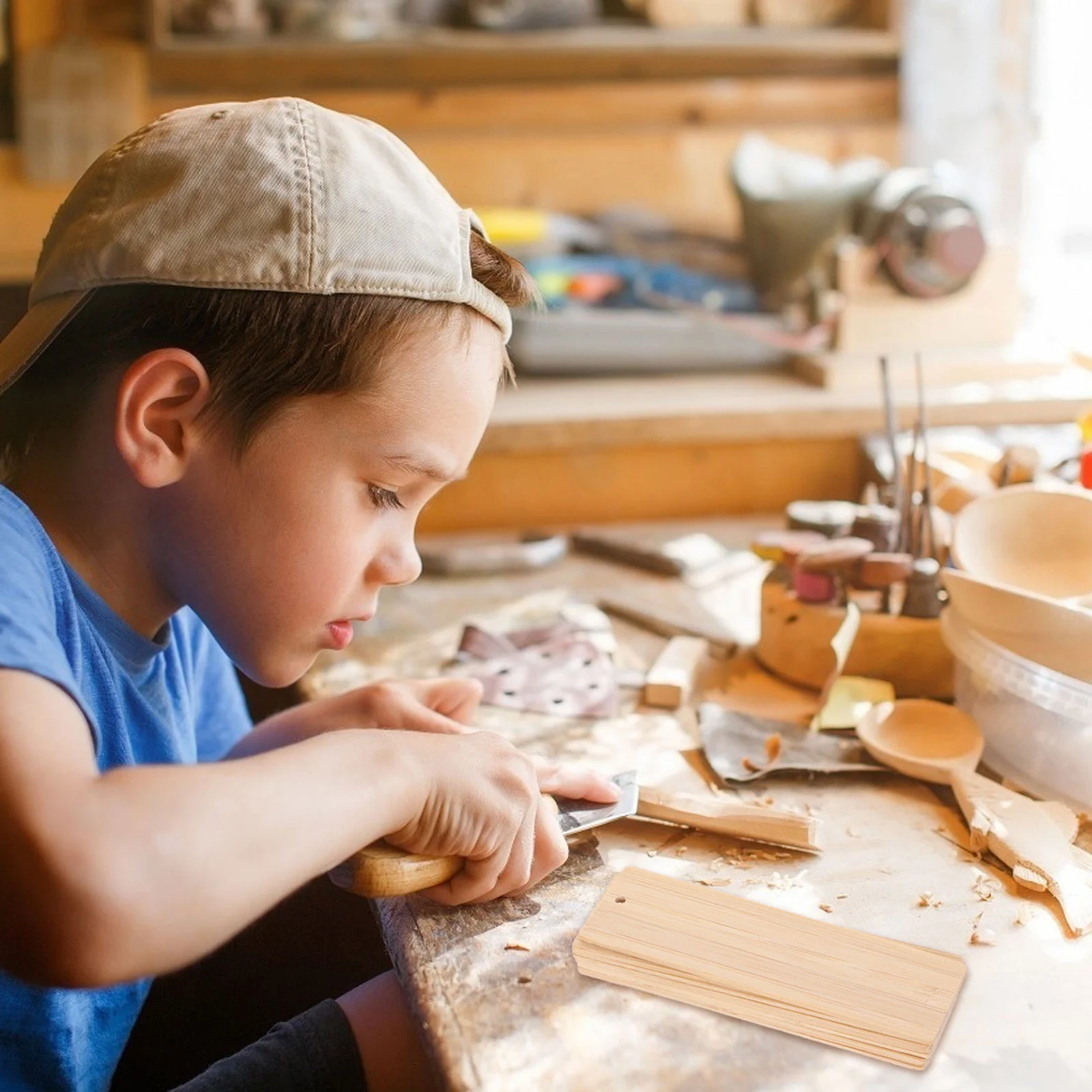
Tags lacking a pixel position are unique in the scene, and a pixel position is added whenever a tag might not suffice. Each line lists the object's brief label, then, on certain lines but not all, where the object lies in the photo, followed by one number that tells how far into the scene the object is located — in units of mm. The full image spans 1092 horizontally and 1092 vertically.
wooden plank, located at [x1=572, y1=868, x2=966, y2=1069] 710
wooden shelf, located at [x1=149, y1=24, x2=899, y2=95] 2262
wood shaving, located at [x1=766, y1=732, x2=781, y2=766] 1048
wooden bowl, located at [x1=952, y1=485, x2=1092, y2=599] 1092
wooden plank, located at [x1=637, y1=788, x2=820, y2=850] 900
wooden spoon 848
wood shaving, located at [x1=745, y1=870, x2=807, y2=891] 854
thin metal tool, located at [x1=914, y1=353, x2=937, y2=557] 1250
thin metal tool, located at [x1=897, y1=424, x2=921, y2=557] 1279
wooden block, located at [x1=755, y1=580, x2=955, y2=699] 1175
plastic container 954
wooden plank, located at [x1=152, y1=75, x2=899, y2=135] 2559
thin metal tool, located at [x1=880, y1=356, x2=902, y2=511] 1307
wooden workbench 672
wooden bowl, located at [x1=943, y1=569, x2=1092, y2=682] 954
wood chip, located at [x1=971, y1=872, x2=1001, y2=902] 847
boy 763
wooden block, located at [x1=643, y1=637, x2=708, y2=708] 1167
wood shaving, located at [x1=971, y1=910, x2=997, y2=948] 791
